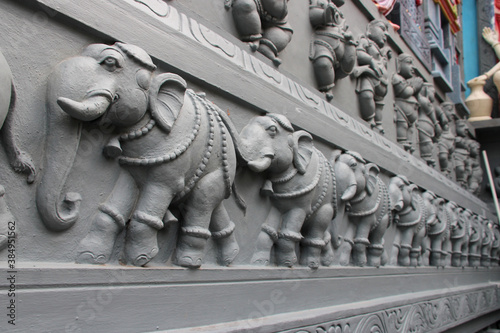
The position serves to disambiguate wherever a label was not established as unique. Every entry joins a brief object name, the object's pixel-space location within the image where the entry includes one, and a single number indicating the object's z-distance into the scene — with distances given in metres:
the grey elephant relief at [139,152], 1.32
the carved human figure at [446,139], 5.19
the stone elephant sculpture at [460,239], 4.57
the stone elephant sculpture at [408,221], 3.42
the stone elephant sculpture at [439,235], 4.12
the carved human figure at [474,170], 6.27
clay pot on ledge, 7.30
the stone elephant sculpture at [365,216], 2.78
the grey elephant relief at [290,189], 2.04
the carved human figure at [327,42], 2.87
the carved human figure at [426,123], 4.71
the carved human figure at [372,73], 3.45
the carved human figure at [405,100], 4.15
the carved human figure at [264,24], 2.20
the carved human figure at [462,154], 5.80
